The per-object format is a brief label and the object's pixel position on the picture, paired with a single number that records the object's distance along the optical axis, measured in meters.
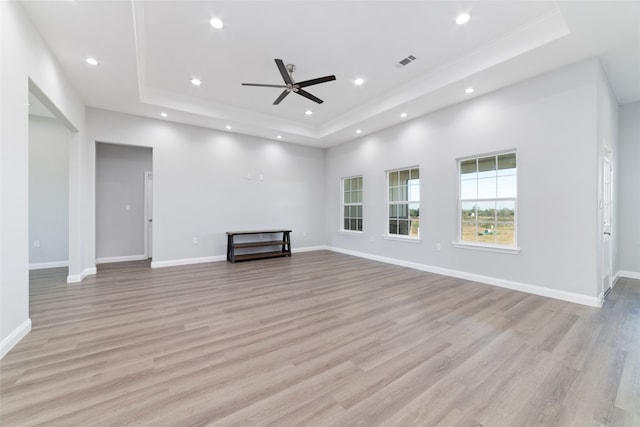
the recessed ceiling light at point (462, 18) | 2.79
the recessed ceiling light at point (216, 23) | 2.88
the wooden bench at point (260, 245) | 5.76
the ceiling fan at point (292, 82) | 3.29
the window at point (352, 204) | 6.75
